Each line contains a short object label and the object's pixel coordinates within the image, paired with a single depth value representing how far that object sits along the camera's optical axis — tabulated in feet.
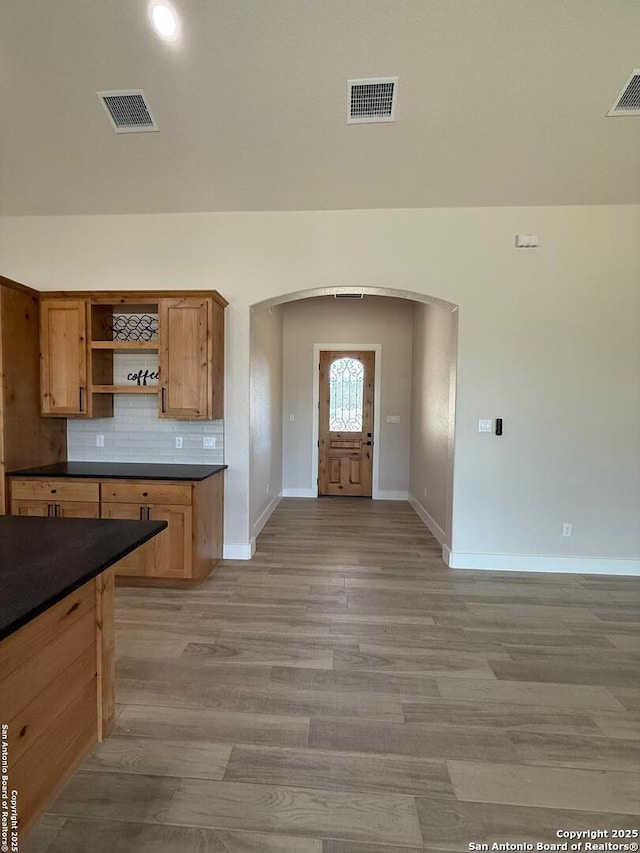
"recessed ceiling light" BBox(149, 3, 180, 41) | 7.18
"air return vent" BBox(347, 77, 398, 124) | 8.21
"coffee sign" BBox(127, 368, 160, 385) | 11.79
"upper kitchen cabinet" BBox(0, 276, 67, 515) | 9.77
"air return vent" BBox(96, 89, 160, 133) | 8.62
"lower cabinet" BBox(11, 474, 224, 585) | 9.87
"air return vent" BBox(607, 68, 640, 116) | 8.09
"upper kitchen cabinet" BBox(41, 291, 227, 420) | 10.66
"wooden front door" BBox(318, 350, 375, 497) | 20.83
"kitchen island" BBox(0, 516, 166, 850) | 3.75
